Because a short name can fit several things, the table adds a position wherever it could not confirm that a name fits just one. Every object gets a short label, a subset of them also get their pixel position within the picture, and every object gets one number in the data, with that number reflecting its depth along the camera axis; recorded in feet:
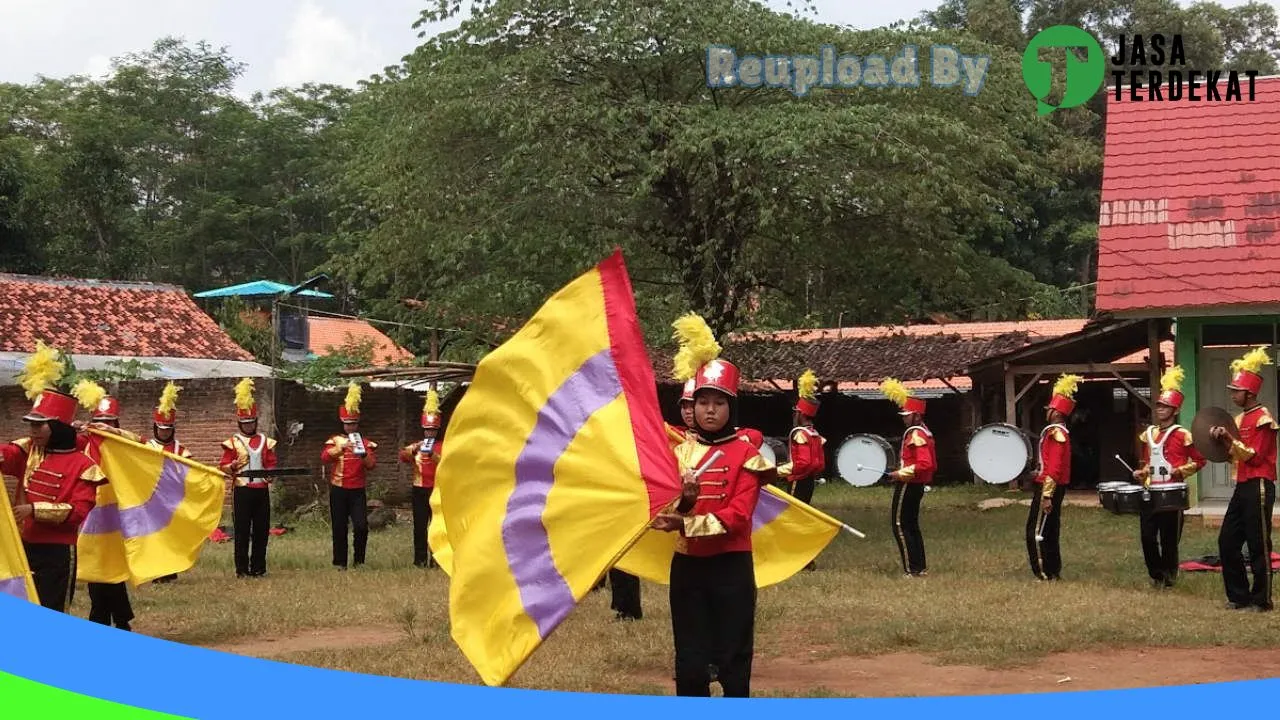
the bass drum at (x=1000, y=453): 55.11
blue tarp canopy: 123.54
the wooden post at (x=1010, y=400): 79.56
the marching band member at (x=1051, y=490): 43.11
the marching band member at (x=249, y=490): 48.47
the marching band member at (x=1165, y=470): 39.63
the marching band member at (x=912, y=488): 45.73
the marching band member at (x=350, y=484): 50.39
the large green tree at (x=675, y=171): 58.75
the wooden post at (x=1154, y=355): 60.29
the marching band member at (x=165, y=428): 48.93
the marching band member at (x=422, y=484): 51.03
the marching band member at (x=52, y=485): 28.58
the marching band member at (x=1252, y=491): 35.47
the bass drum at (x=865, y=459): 58.13
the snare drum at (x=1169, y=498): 39.34
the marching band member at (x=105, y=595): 34.12
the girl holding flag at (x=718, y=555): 21.08
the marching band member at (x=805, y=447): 48.49
